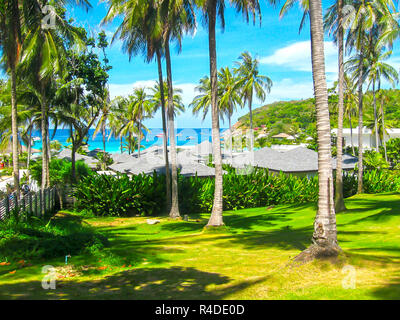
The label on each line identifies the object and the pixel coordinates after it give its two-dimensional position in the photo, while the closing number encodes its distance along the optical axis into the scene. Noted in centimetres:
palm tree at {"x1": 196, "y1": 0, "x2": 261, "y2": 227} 1548
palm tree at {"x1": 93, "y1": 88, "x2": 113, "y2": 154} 3136
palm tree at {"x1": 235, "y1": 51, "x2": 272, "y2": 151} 4266
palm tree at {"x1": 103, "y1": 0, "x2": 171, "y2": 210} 1847
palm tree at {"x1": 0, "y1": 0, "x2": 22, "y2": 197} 1588
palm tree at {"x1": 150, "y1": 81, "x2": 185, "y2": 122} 5344
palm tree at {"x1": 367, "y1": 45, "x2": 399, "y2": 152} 3412
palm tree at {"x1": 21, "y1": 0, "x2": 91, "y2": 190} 1820
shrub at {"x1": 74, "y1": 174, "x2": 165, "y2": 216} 2222
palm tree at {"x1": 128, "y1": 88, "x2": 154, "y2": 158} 5347
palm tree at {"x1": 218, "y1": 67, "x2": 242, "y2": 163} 4650
